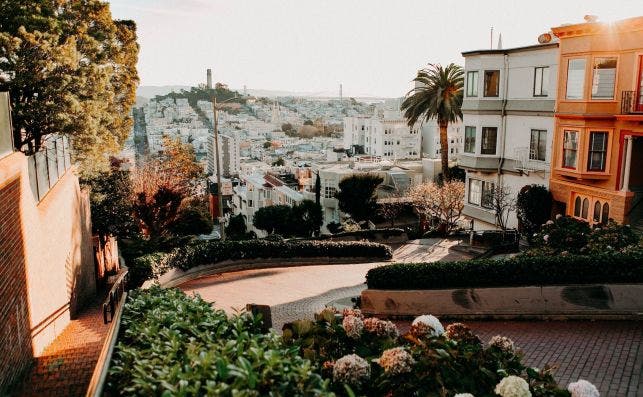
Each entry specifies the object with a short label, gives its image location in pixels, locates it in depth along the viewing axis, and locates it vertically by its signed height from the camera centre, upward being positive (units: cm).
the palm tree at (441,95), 3975 +126
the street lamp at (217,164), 2698 -251
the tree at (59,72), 1717 +119
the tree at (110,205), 2353 -405
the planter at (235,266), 1806 -595
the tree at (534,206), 2708 -446
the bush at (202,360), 424 -214
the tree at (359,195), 4578 -674
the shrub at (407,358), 546 -256
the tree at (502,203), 2853 -472
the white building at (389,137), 14888 -690
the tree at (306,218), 4966 -944
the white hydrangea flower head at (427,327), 654 -251
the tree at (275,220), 4972 -971
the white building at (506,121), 2842 -41
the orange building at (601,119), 2286 -22
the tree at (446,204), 3425 -565
